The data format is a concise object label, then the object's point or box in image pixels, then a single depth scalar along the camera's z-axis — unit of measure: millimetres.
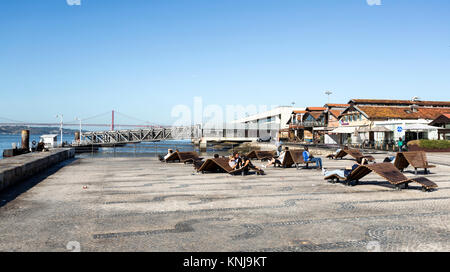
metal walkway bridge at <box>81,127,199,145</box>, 80312
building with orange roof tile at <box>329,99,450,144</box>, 38938
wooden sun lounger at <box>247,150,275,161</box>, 23188
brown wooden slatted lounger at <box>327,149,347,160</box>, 24244
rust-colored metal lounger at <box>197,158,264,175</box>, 14664
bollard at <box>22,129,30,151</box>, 39000
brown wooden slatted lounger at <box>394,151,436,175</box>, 14984
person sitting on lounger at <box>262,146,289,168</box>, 17859
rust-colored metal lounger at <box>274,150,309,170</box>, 17258
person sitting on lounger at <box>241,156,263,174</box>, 14461
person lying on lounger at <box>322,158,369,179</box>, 11641
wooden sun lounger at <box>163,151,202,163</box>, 20328
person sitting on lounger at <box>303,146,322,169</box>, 16766
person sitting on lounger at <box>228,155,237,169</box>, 14812
